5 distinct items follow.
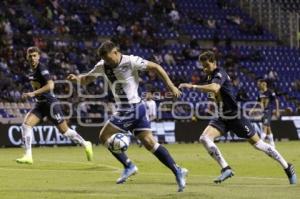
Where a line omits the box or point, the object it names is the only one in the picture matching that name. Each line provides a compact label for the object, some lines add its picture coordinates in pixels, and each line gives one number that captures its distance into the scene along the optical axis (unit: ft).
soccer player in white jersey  40.01
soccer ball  41.14
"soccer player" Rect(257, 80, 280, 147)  87.15
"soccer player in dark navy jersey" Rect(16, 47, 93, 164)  56.24
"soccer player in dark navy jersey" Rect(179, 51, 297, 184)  44.65
